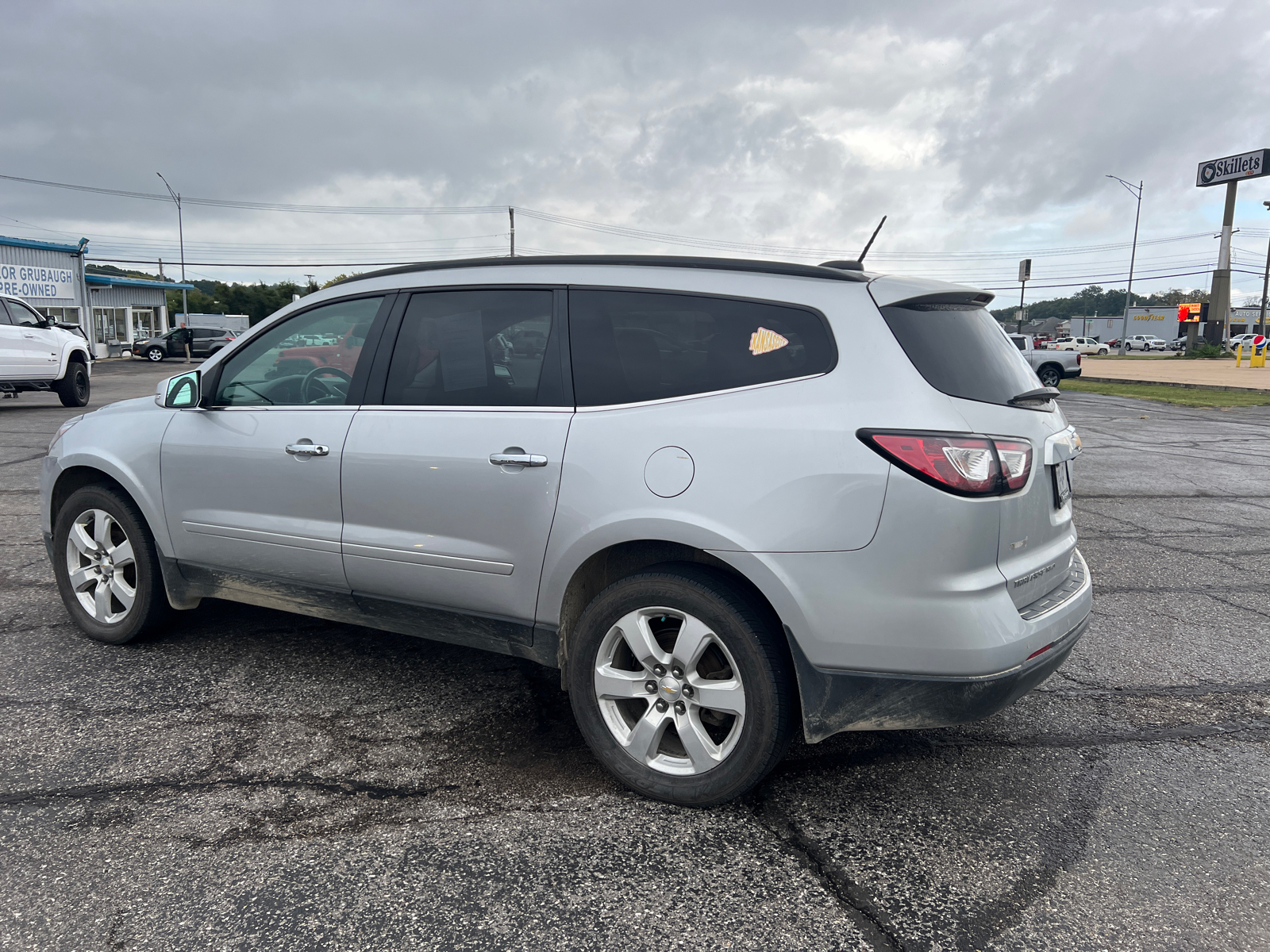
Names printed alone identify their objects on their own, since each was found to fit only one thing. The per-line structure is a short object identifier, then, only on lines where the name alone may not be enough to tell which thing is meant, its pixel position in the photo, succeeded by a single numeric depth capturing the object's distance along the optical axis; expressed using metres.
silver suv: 2.62
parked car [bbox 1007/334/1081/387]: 28.28
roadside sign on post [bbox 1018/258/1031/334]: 36.66
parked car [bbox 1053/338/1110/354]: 53.74
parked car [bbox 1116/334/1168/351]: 74.38
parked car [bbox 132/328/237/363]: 44.59
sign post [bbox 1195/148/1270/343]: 59.84
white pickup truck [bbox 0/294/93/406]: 15.89
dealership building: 37.47
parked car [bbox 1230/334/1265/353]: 63.18
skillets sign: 59.47
